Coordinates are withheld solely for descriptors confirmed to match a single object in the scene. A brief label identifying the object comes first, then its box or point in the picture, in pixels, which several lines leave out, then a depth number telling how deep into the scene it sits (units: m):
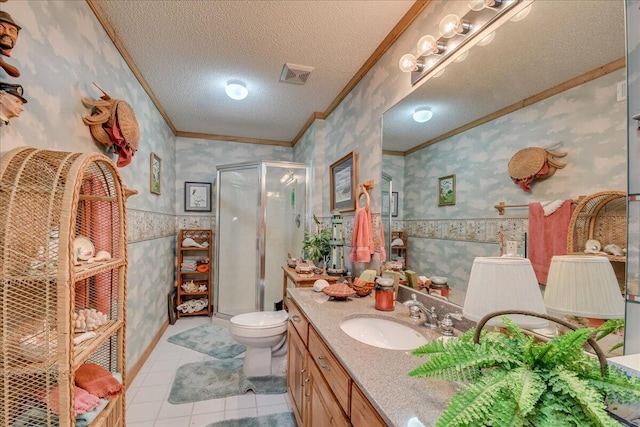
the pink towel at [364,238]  2.02
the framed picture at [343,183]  2.40
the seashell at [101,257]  1.23
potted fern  0.48
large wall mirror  0.82
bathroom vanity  0.75
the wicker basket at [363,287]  1.82
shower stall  3.58
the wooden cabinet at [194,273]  3.82
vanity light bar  1.13
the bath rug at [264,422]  1.83
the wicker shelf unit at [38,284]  0.86
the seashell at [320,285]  1.97
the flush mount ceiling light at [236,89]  2.56
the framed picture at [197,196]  4.08
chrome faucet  1.30
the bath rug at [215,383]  2.15
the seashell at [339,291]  1.71
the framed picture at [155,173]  2.83
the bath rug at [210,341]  2.85
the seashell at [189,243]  3.82
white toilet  2.26
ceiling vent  2.30
